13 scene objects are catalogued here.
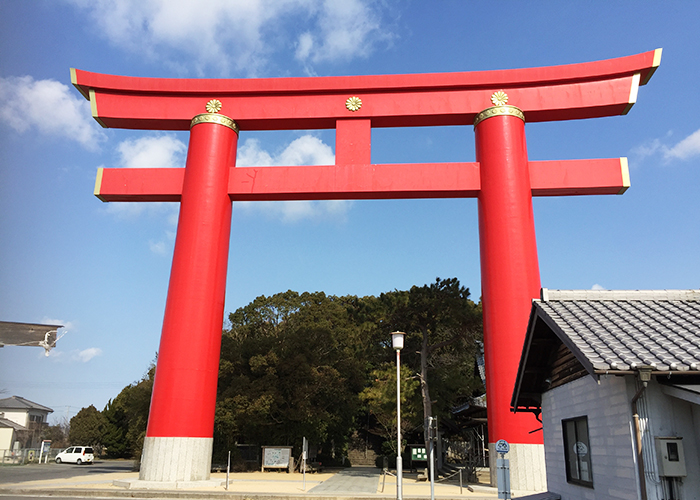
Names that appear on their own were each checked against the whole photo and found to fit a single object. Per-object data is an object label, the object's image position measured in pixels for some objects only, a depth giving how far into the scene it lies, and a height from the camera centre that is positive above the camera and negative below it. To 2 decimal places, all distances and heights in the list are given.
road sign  9.66 -0.47
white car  33.32 -2.77
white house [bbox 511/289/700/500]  5.31 +0.38
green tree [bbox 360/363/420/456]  22.94 +1.02
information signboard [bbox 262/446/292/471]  25.69 -1.98
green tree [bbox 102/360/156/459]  42.09 -1.30
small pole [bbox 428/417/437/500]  15.09 -0.12
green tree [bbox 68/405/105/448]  42.88 -1.54
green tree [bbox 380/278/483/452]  23.37 +4.06
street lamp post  13.02 +0.18
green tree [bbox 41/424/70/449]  45.28 -2.47
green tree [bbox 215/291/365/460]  25.72 +1.44
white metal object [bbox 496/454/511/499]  8.96 -0.95
